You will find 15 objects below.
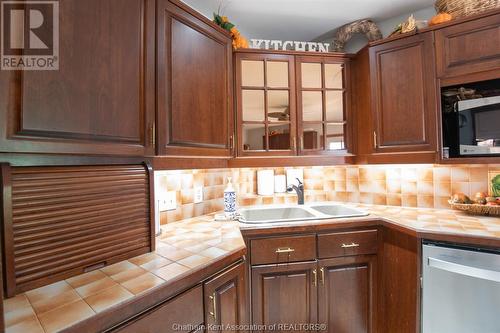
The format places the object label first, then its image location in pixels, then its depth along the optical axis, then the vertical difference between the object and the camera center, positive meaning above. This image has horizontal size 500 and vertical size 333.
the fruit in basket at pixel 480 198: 1.45 -0.20
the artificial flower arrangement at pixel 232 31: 1.45 +0.94
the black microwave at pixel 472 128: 1.29 +0.24
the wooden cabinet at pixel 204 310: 0.69 -0.50
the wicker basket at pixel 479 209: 1.40 -0.27
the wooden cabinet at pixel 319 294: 1.32 -0.77
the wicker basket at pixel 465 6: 1.32 +1.00
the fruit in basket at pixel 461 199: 1.51 -0.22
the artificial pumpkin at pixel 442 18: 1.41 +0.95
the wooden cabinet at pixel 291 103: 1.62 +0.51
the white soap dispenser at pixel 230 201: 1.58 -0.22
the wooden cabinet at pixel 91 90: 0.65 +0.28
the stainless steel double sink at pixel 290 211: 1.79 -0.34
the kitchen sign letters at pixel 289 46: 1.76 +1.03
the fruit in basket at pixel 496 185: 1.46 -0.12
